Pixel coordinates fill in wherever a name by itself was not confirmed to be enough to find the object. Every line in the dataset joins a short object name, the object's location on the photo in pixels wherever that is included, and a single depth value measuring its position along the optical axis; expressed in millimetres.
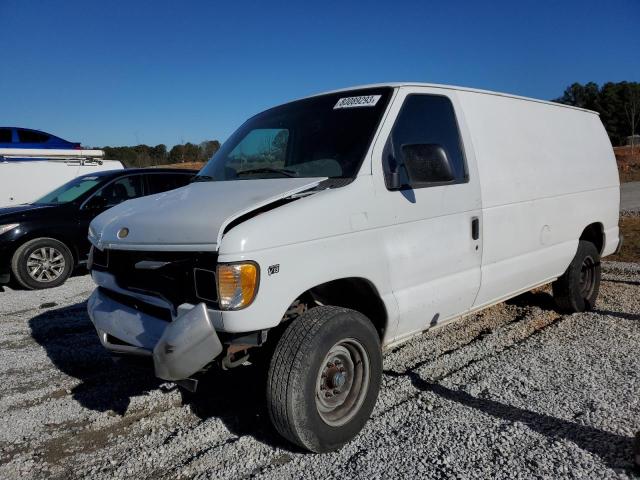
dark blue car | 14000
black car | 7453
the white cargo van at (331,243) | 2564
